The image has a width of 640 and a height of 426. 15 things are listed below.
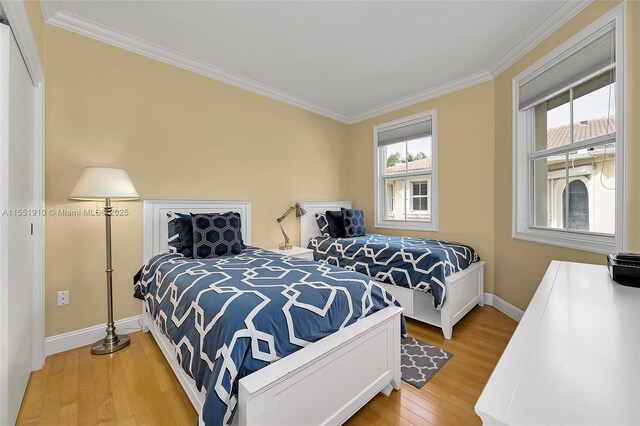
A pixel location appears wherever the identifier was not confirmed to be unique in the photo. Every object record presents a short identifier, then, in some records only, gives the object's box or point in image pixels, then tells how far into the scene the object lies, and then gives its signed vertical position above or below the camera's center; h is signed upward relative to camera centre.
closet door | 1.28 -0.07
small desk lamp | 3.38 -0.07
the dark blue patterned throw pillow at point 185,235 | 2.38 -0.20
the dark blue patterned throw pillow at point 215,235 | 2.33 -0.21
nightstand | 3.18 -0.48
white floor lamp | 1.98 +0.14
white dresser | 0.42 -0.31
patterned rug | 1.84 -1.10
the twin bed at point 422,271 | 2.41 -0.58
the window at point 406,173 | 3.69 +0.56
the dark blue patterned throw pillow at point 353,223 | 3.61 -0.15
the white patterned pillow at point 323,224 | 3.81 -0.17
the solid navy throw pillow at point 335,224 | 3.66 -0.16
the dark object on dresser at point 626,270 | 1.08 -0.24
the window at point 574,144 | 1.90 +0.56
